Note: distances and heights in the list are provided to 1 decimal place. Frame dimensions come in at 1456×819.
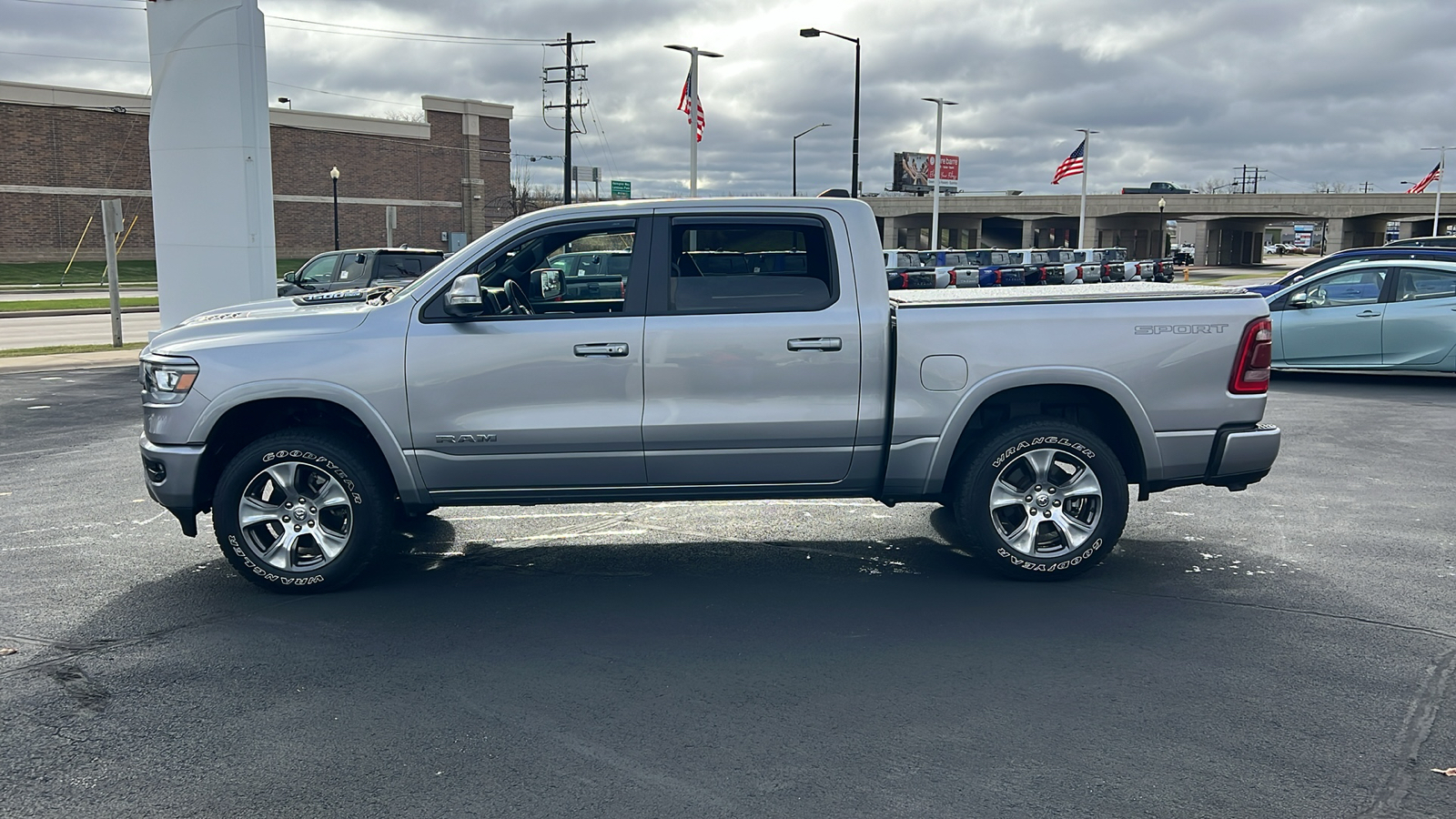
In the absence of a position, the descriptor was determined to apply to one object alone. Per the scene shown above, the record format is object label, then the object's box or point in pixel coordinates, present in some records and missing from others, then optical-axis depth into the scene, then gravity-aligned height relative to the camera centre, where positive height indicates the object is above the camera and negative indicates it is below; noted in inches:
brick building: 2174.0 +185.0
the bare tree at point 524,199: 2955.2 +192.1
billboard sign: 4645.7 +396.0
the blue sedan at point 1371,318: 556.1 -22.8
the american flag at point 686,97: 1178.0 +171.7
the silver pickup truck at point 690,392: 233.3 -26.4
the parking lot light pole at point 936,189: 1754.4 +125.7
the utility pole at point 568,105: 1765.5 +277.2
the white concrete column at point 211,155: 640.4 +57.3
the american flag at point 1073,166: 1704.0 +153.0
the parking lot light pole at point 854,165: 1371.8 +120.7
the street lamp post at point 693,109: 1162.6 +157.8
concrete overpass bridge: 3449.8 +175.5
